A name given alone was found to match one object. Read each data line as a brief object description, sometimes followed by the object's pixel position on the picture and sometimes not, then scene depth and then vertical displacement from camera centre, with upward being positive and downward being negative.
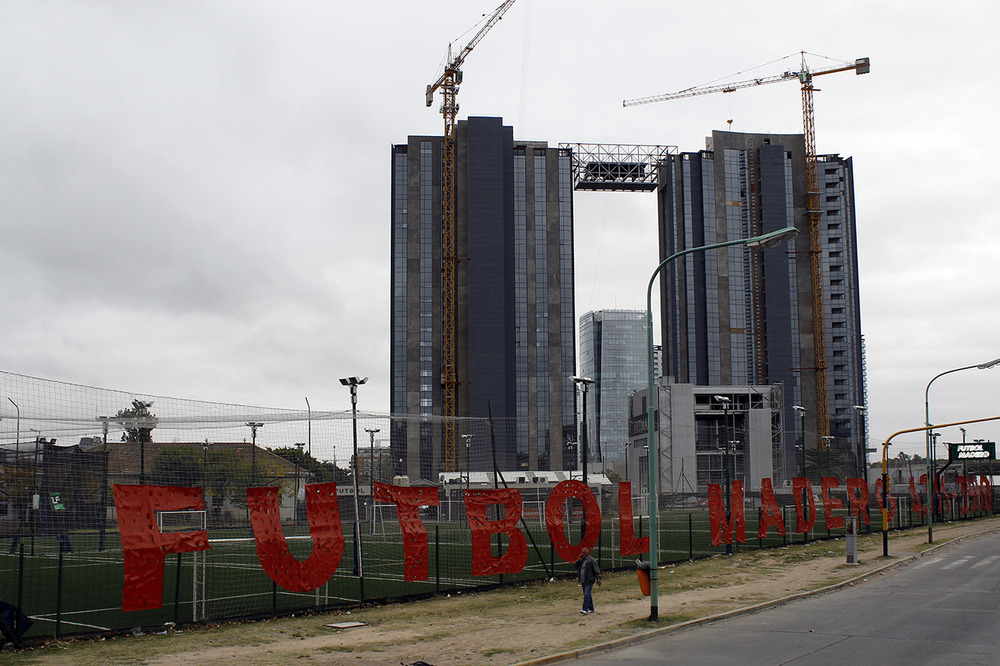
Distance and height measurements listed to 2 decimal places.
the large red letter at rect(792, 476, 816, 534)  45.22 -4.06
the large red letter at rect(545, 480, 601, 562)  28.94 -2.77
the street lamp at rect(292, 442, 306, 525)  22.96 -0.68
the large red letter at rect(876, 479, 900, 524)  70.85 -6.31
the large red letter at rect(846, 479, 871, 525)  49.40 -3.84
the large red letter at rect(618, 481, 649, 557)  32.19 -3.38
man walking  21.92 -3.60
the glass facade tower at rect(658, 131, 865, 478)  151.12 +25.74
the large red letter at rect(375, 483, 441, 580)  24.39 -2.63
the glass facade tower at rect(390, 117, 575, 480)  133.75 +24.25
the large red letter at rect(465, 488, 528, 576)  26.38 -3.07
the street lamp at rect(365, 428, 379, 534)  25.78 -0.61
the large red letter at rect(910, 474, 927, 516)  67.66 -5.82
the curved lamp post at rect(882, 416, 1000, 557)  37.38 -2.85
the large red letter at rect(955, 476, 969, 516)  76.12 -5.41
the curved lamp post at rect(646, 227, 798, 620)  19.56 -0.83
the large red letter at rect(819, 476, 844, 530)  48.06 -3.97
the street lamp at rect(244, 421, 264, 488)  21.69 -0.35
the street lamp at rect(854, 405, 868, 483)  132.48 -3.29
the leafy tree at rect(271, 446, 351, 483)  23.30 -0.84
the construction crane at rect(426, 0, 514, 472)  133.88 +26.55
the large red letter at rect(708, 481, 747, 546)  37.97 -3.77
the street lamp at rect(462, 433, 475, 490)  33.41 -0.49
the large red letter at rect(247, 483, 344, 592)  21.11 -2.55
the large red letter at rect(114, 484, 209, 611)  18.39 -2.24
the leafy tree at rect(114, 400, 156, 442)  19.40 +0.43
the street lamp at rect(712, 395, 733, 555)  39.40 -3.77
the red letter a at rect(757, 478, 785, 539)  42.28 -3.72
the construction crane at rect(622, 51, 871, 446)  149.12 +34.55
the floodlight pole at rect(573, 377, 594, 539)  31.37 +2.00
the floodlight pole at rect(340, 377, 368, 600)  25.48 +1.05
